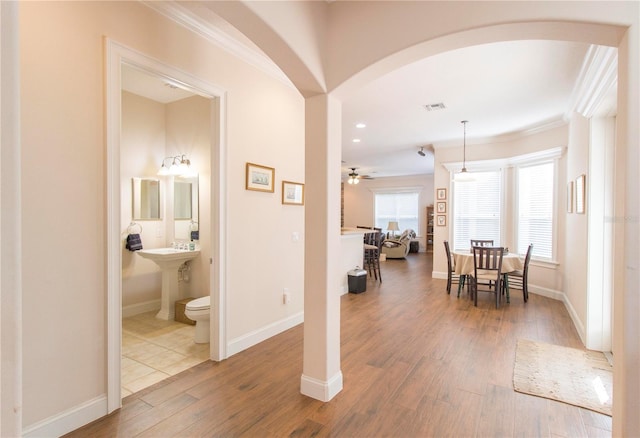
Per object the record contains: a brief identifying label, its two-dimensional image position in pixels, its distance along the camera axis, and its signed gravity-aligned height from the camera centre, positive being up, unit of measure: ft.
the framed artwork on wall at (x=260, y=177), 10.36 +1.32
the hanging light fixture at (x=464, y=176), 17.38 +2.29
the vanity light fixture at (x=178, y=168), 13.32 +2.05
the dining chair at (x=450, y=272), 17.35 -3.08
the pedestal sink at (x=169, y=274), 12.69 -2.40
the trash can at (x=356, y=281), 17.81 -3.59
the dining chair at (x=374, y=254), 21.16 -2.53
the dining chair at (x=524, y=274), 16.15 -2.92
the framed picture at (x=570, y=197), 14.03 +0.97
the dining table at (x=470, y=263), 16.07 -2.38
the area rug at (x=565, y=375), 7.73 -4.35
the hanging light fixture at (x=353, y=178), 31.30 +3.82
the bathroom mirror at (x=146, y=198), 13.70 +0.77
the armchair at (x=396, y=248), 32.32 -3.14
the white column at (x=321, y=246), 7.44 -0.71
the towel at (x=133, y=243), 13.41 -1.15
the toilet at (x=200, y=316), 10.44 -3.27
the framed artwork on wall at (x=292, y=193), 11.90 +0.91
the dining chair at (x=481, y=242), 19.48 -1.52
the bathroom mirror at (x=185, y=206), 14.03 +0.45
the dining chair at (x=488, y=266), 15.25 -2.39
